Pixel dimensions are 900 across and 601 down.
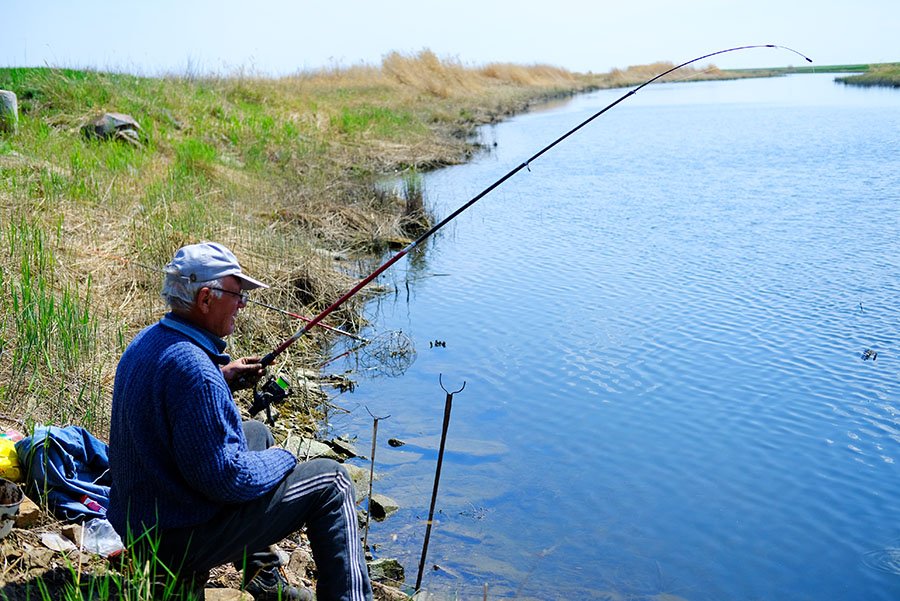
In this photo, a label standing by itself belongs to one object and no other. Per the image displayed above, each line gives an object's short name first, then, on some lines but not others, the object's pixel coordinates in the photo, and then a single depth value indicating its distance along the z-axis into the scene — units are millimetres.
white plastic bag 2930
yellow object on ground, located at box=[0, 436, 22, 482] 3093
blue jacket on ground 3096
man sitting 2475
